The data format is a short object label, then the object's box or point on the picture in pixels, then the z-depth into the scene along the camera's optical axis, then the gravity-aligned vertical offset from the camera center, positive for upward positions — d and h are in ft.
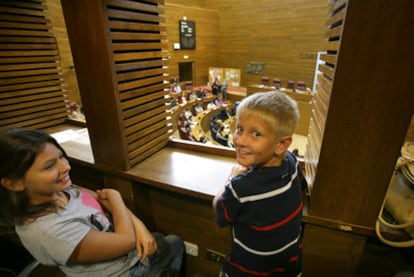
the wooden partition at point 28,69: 5.67 -0.40
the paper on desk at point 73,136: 5.77 -2.07
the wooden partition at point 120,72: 3.57 -0.33
